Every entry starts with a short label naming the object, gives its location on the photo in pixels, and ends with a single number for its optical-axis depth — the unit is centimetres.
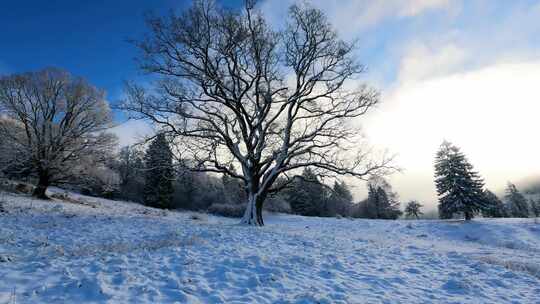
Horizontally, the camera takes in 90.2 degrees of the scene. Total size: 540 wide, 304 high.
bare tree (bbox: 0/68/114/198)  1802
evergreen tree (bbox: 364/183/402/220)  5491
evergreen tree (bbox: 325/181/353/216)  5262
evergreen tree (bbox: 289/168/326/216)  4875
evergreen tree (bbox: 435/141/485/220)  2838
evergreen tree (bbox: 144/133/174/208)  4112
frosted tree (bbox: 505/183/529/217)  5540
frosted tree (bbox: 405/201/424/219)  5997
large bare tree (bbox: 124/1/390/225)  1482
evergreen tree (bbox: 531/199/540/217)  6052
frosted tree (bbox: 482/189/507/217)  4920
